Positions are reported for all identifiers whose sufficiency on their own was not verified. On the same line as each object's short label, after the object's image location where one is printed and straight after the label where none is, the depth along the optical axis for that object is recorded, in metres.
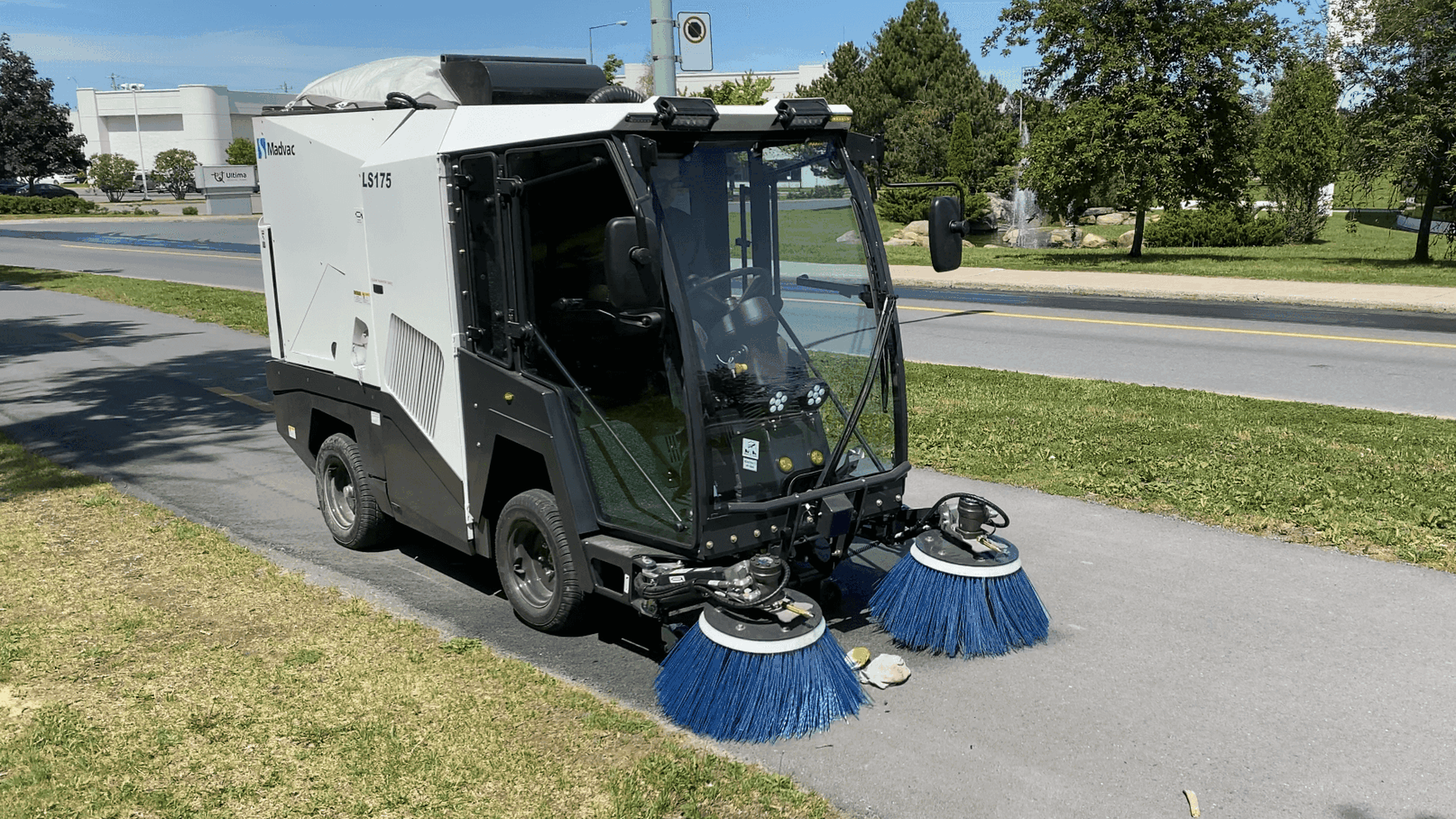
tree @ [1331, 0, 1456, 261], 22.39
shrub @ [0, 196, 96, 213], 57.97
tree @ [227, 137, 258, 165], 75.44
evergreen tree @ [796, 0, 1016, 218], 42.00
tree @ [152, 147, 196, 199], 77.88
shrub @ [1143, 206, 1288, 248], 34.31
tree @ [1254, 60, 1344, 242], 33.69
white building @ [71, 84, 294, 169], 105.25
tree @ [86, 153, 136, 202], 74.62
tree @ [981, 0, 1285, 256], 24.56
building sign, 54.09
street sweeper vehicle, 4.61
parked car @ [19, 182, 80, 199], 69.69
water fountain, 36.31
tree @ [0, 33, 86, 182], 64.00
